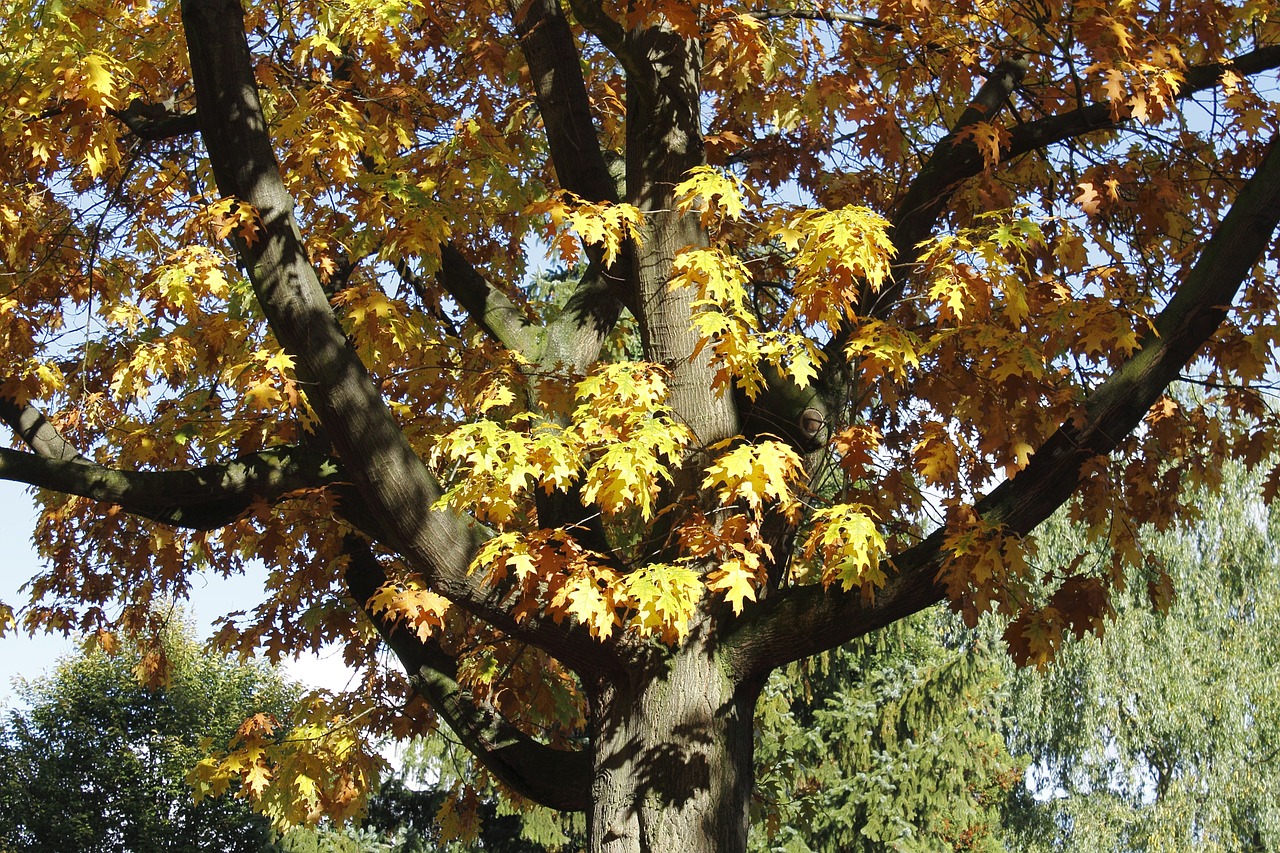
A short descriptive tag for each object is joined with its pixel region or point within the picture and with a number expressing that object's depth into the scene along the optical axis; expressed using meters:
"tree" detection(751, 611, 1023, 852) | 15.13
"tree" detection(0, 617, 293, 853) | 23.36
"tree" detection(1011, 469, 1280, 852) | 19.25
